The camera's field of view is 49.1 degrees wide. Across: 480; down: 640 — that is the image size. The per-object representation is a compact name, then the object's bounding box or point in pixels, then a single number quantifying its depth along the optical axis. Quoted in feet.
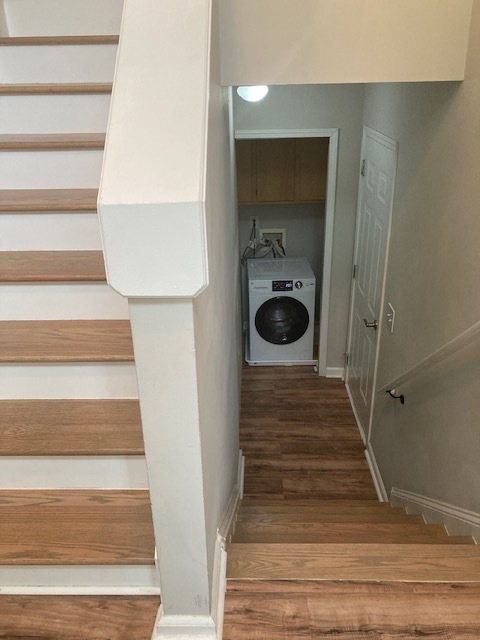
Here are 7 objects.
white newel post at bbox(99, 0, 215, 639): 2.92
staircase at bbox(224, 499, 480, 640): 4.40
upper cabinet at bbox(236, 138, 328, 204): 15.07
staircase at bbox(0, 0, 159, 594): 4.58
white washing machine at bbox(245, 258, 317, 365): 15.42
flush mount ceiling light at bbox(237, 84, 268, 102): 12.04
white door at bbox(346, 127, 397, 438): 10.52
